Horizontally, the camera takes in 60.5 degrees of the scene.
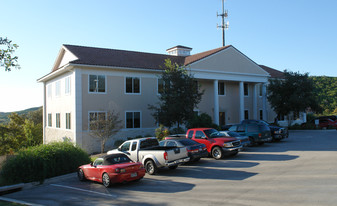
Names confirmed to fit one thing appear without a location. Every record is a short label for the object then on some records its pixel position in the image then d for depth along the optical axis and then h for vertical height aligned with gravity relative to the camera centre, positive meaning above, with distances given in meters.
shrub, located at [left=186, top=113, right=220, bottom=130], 23.55 -0.66
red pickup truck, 15.62 -1.55
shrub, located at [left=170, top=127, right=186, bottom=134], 23.64 -1.39
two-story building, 23.73 +2.60
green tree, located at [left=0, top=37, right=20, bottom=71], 11.89 +2.54
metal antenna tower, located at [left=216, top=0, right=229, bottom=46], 49.22 +15.19
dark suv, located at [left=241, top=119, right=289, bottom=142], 21.97 -1.57
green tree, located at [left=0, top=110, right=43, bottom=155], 40.03 -2.44
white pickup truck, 12.60 -1.79
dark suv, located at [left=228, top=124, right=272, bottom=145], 19.47 -1.32
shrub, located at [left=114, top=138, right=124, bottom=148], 23.78 -2.23
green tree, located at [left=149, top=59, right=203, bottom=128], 22.55 +1.33
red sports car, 10.94 -2.15
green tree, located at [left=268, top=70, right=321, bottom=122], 32.00 +2.01
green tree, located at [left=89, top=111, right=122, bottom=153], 21.95 -0.88
